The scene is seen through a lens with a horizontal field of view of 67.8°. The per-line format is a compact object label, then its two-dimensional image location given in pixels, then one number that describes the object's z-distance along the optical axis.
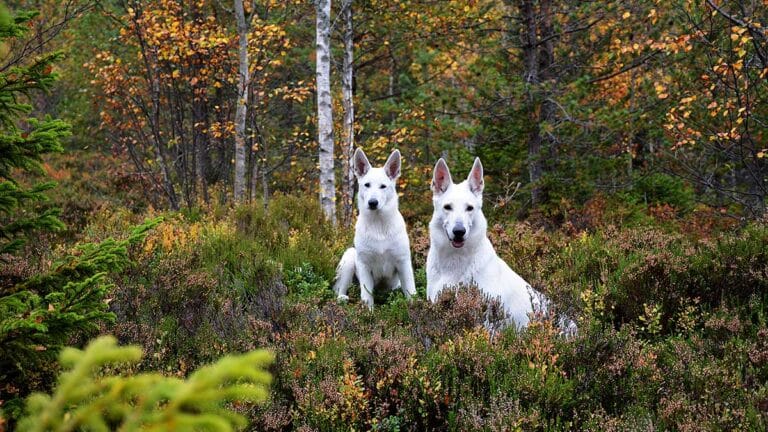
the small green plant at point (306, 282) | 6.28
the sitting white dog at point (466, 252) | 4.89
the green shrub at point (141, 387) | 1.06
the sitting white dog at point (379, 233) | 6.21
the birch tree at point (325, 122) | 8.91
